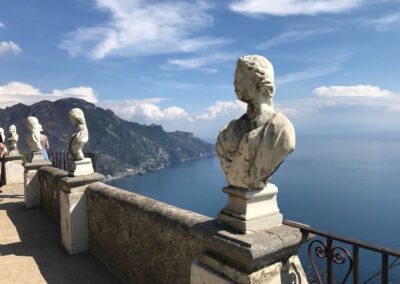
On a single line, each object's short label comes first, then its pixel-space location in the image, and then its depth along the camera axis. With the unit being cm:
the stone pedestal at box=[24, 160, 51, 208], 875
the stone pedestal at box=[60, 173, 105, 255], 568
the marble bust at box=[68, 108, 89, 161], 575
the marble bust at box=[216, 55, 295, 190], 214
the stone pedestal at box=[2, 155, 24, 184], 1188
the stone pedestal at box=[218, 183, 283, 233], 225
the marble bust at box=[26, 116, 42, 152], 898
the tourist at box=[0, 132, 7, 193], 980
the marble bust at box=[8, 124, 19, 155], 1319
